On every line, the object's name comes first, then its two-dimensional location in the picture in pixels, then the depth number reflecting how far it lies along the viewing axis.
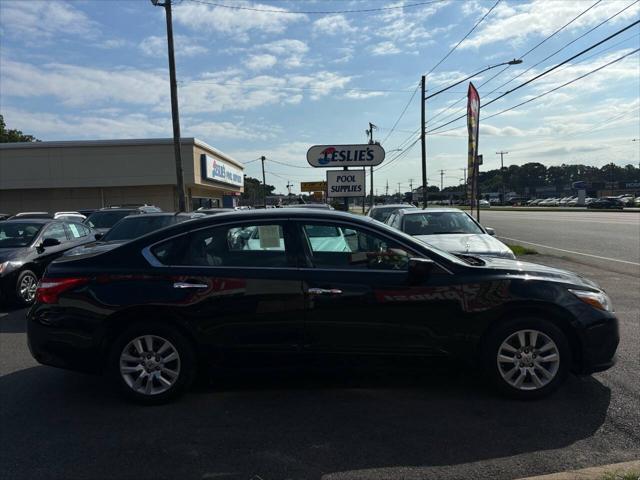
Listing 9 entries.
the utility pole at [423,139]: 26.55
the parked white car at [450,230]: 8.61
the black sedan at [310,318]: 4.25
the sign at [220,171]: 36.59
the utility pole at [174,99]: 18.73
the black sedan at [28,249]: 8.31
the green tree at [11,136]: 52.34
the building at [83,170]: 34.12
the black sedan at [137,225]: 9.64
